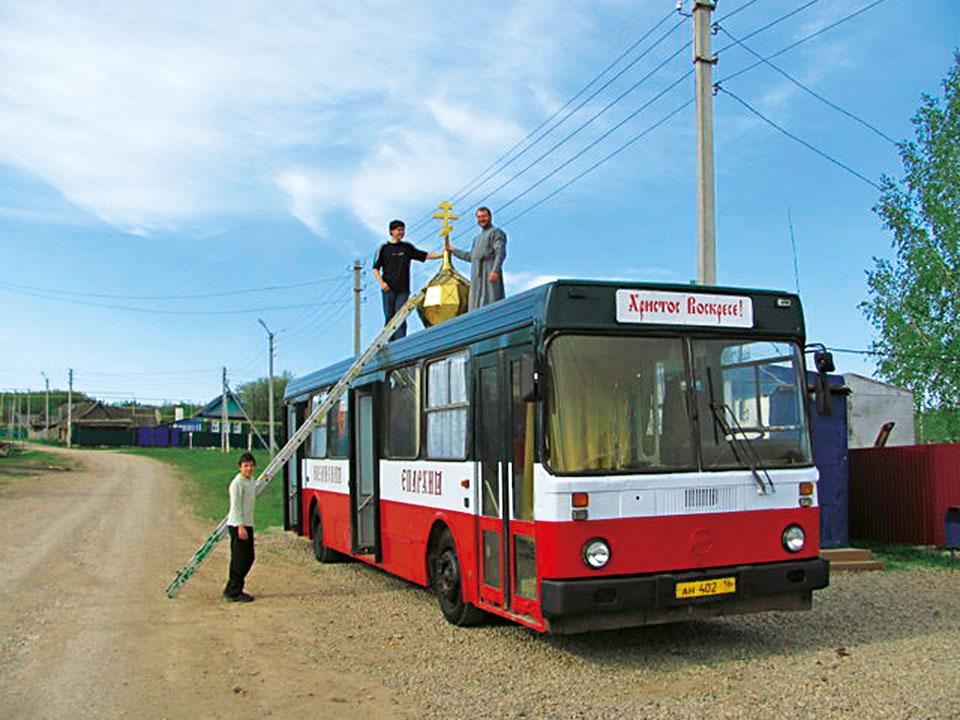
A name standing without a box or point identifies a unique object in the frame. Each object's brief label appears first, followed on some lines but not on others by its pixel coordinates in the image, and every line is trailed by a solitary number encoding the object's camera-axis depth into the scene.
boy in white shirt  11.60
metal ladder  11.90
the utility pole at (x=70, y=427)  88.62
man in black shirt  14.09
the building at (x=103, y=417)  115.88
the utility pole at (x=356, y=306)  33.97
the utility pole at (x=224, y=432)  64.10
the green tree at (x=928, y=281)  29.89
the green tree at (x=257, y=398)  107.56
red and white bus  7.43
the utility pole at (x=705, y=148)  12.80
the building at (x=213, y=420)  97.88
